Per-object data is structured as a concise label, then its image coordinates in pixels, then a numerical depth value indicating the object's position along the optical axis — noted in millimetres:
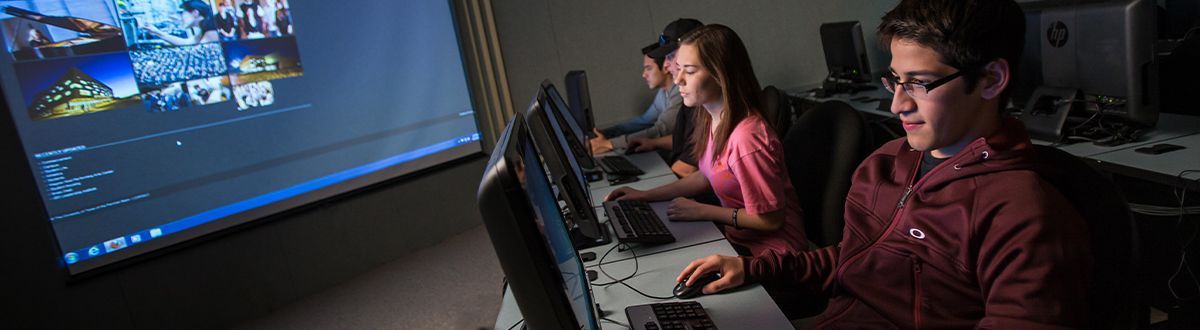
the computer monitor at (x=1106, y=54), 2090
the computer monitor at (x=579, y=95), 3762
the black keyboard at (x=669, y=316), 1290
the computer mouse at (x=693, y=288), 1485
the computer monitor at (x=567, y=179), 1685
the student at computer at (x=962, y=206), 960
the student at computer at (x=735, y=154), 1898
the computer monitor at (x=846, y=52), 4188
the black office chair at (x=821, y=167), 1740
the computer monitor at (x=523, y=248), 788
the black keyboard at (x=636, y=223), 1872
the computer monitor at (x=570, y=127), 2619
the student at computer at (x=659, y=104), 3689
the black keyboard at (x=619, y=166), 2893
